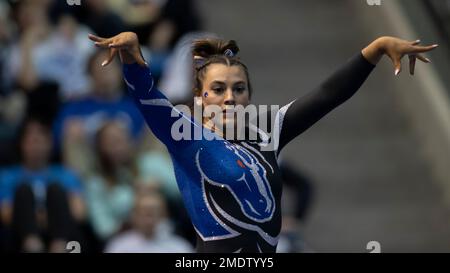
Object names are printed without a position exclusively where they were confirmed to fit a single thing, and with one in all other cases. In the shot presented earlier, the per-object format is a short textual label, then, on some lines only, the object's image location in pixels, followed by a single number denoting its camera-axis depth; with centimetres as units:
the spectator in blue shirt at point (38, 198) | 1569
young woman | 977
